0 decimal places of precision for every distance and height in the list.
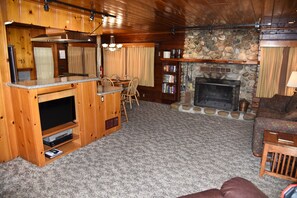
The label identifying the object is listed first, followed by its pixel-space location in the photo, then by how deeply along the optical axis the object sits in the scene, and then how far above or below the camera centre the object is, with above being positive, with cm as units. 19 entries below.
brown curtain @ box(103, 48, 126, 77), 739 -3
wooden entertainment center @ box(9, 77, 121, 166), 276 -84
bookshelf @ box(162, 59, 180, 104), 644 -58
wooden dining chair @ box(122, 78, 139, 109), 598 -81
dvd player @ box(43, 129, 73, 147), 312 -118
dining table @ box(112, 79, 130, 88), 618 -61
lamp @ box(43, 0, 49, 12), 272 +69
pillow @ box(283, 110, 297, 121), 311 -78
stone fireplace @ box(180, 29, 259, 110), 539 +20
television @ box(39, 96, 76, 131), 296 -76
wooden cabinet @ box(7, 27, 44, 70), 517 +43
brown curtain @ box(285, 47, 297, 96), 489 +4
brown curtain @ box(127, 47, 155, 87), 687 -7
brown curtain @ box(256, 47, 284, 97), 509 -19
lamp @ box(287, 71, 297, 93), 417 -33
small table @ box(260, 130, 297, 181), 245 -104
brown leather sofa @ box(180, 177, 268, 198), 125 -78
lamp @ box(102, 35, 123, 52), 605 +46
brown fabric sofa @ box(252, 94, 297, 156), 291 -88
